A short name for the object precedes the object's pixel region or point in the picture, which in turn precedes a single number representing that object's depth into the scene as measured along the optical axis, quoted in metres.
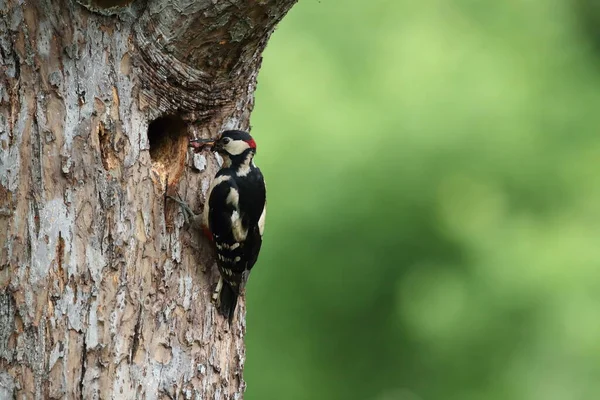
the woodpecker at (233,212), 7.07
